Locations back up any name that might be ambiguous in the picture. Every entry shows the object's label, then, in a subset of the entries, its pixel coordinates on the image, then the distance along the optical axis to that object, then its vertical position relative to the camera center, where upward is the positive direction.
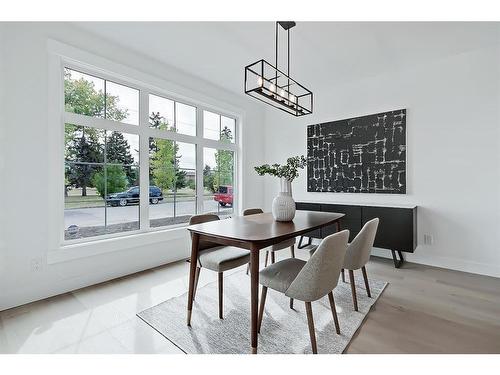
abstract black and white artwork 3.53 +0.45
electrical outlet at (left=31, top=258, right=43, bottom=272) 2.32 -0.73
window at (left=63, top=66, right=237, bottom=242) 2.71 +0.34
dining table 1.57 -0.35
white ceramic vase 2.35 -0.21
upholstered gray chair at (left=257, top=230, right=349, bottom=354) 1.53 -0.58
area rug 1.69 -1.07
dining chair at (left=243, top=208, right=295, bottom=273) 2.76 -0.67
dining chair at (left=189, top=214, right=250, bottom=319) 2.01 -0.60
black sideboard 3.10 -0.51
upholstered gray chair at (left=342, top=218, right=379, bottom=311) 2.10 -0.56
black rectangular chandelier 2.06 +0.81
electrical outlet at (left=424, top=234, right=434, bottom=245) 3.33 -0.72
